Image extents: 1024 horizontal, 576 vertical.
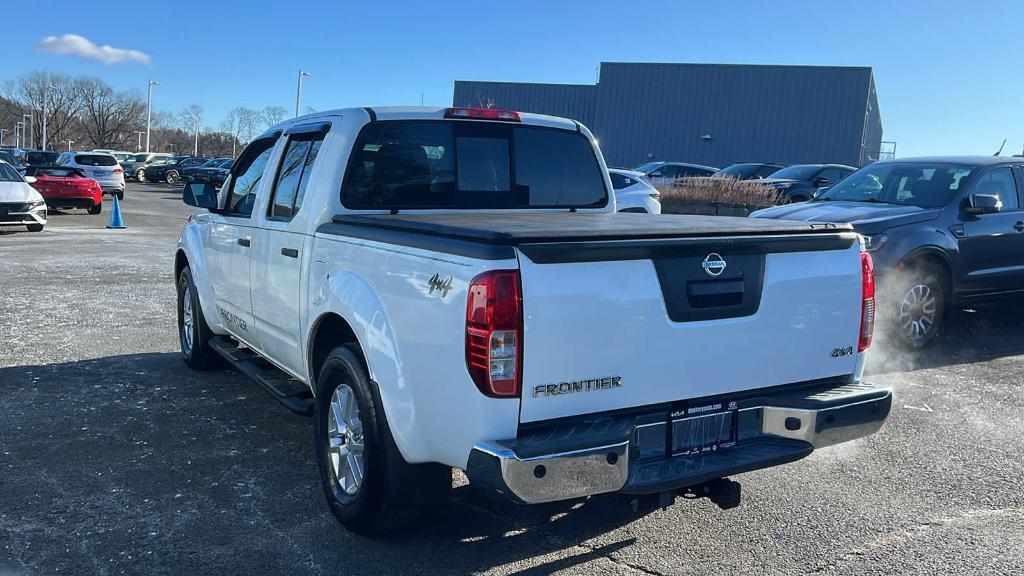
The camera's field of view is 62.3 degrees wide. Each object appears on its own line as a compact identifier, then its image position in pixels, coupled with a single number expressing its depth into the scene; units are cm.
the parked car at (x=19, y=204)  1705
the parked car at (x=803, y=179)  1884
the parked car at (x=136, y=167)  4940
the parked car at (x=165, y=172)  4722
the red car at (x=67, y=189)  2248
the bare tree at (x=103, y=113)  12319
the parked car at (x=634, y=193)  1555
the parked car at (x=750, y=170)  2252
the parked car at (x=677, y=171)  2552
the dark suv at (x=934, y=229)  780
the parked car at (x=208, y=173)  4183
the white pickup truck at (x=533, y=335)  306
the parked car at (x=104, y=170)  2894
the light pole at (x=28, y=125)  11256
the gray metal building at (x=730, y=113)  3631
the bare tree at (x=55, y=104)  12081
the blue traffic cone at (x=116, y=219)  1984
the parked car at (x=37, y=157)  3588
